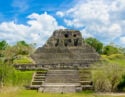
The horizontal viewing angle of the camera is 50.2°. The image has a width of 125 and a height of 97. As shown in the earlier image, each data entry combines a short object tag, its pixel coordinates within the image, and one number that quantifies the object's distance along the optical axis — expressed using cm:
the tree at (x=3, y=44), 4280
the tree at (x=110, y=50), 3688
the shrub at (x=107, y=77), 1466
